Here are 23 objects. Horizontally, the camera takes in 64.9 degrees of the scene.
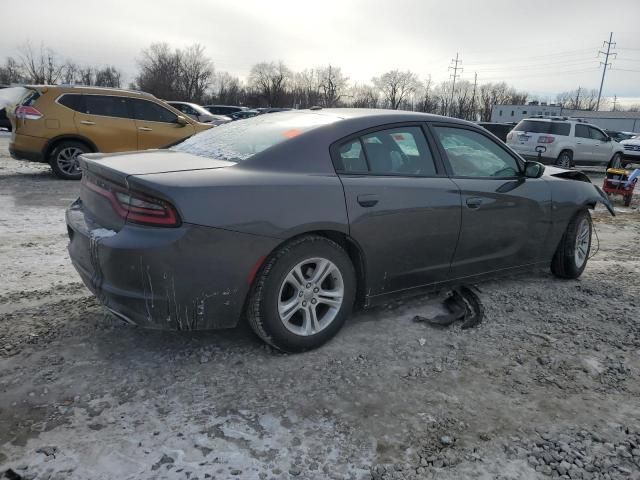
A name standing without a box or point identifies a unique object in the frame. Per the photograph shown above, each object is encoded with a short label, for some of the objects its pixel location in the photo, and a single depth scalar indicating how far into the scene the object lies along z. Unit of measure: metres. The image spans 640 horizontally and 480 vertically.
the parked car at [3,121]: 16.02
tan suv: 8.91
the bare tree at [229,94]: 80.87
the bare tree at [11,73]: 72.81
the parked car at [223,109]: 32.57
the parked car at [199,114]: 15.70
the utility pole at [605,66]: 74.06
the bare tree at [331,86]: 98.56
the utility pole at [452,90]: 91.78
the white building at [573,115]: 86.56
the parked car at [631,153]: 18.73
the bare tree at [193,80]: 80.07
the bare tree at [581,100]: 113.94
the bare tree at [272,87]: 80.71
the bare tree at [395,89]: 102.44
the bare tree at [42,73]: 70.81
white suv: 15.54
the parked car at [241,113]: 29.25
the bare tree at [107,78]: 82.31
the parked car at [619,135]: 33.68
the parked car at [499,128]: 26.26
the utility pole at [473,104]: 94.23
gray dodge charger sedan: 2.68
